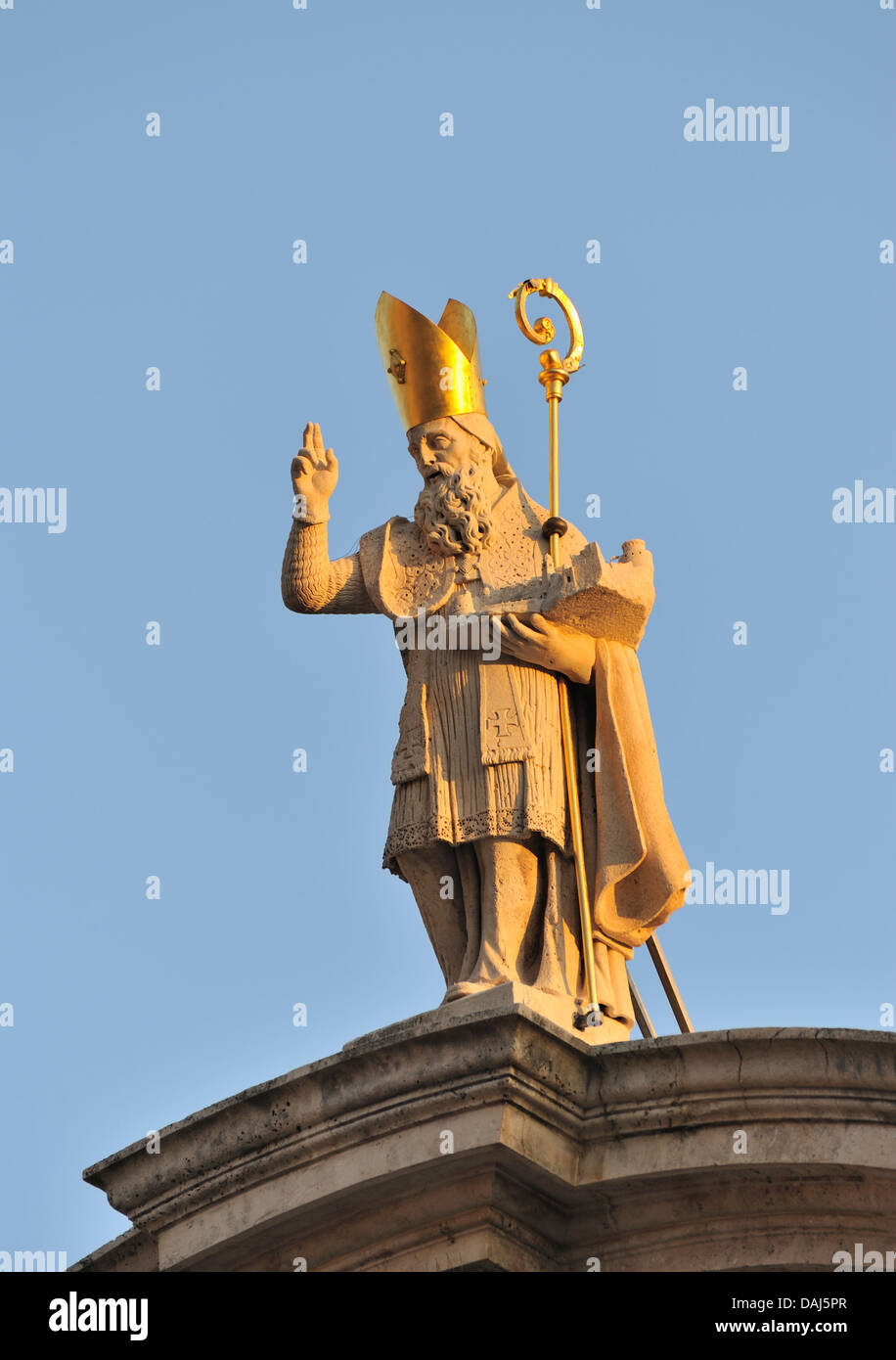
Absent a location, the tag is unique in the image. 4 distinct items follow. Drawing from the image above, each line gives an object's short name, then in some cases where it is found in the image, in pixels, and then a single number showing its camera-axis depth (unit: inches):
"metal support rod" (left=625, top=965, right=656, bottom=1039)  516.7
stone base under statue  437.4
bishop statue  499.5
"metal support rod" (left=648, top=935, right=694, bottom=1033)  513.7
